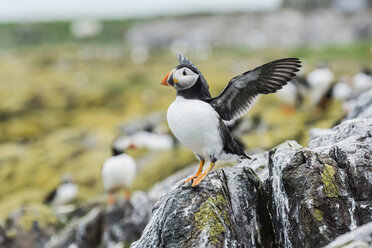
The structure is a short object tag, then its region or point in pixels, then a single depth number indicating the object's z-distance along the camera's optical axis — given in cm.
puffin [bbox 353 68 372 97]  1983
